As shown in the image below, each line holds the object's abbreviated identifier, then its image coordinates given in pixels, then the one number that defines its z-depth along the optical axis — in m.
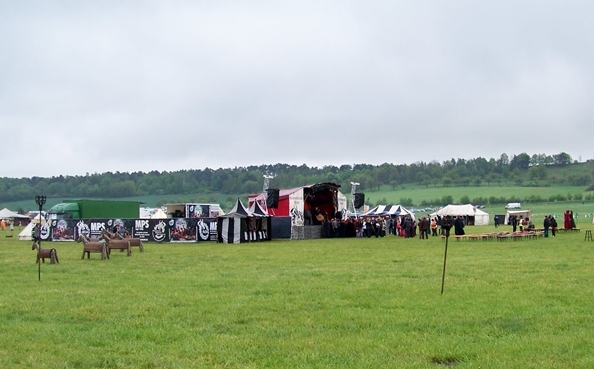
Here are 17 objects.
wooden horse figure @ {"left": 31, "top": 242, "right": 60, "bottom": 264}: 19.81
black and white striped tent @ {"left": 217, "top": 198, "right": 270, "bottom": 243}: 35.12
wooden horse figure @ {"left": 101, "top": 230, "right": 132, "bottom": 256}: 23.33
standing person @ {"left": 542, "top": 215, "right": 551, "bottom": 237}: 34.91
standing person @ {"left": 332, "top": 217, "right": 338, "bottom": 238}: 44.09
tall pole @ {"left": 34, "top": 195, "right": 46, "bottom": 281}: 16.14
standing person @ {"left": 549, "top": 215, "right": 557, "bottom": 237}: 36.25
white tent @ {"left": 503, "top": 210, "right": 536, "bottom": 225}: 63.03
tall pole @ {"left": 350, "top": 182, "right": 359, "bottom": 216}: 54.39
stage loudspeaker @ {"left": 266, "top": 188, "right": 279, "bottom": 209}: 42.47
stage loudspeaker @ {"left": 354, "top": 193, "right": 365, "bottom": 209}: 53.66
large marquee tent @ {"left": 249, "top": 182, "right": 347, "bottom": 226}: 42.88
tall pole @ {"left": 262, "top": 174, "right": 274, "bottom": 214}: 43.47
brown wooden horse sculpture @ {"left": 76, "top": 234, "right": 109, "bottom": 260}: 21.62
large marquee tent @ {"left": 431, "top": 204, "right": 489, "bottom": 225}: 68.44
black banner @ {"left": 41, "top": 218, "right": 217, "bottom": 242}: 37.09
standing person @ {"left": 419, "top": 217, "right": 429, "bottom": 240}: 38.03
